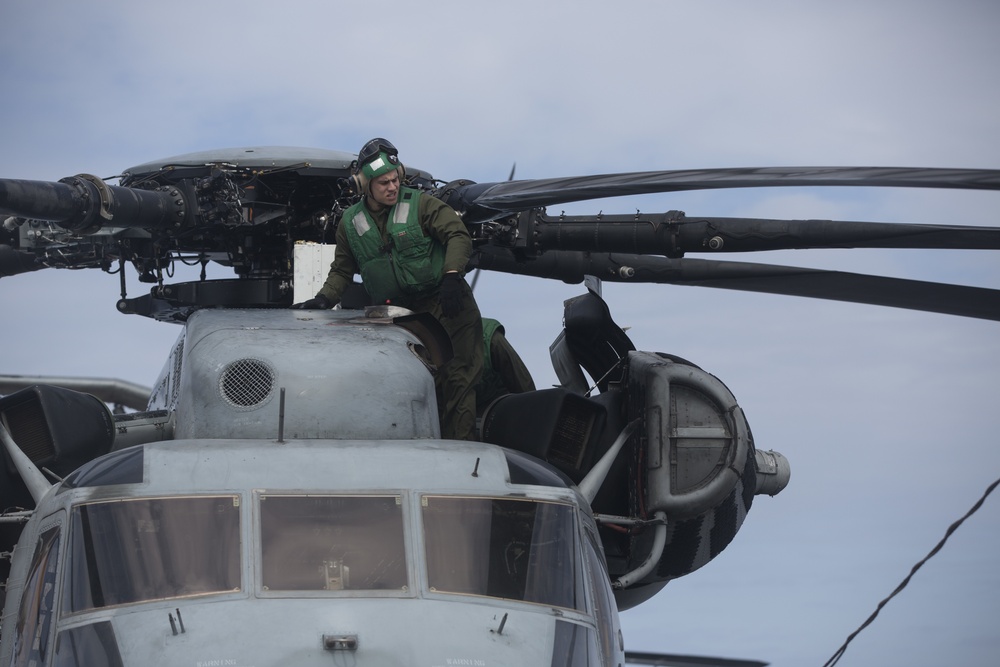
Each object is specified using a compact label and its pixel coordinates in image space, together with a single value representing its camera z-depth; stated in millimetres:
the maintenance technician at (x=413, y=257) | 19453
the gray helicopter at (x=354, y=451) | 14195
